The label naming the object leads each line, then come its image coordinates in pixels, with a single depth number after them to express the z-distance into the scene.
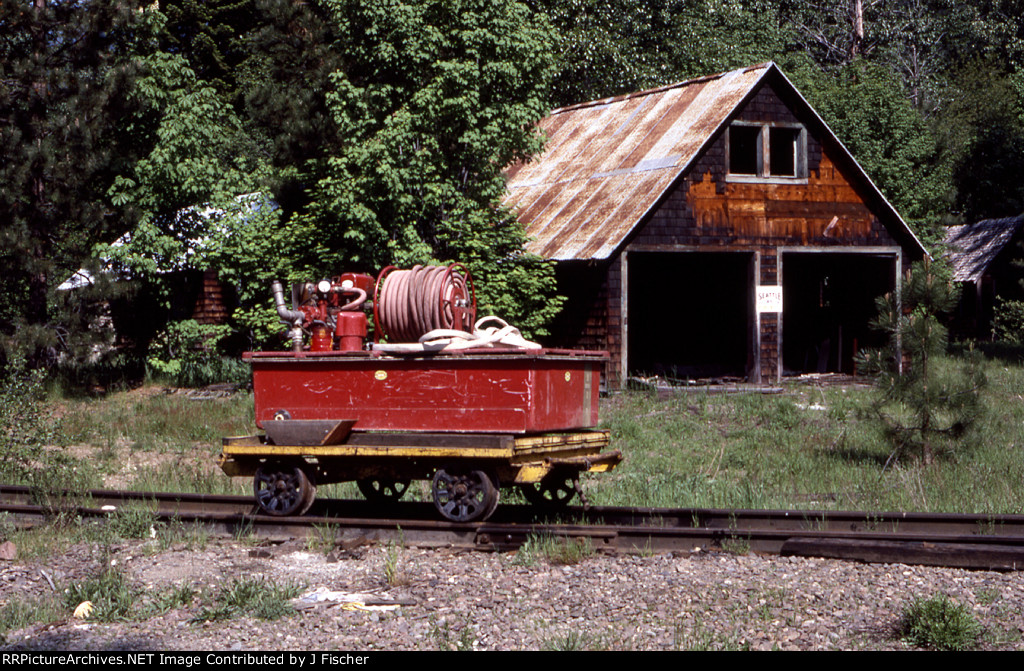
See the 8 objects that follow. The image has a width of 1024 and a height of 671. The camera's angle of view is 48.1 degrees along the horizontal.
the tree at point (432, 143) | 18.50
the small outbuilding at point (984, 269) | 44.53
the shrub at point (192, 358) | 22.08
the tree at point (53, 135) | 20.25
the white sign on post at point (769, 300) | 22.64
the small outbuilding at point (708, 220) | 21.83
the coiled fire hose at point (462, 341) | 9.23
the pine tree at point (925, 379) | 12.58
